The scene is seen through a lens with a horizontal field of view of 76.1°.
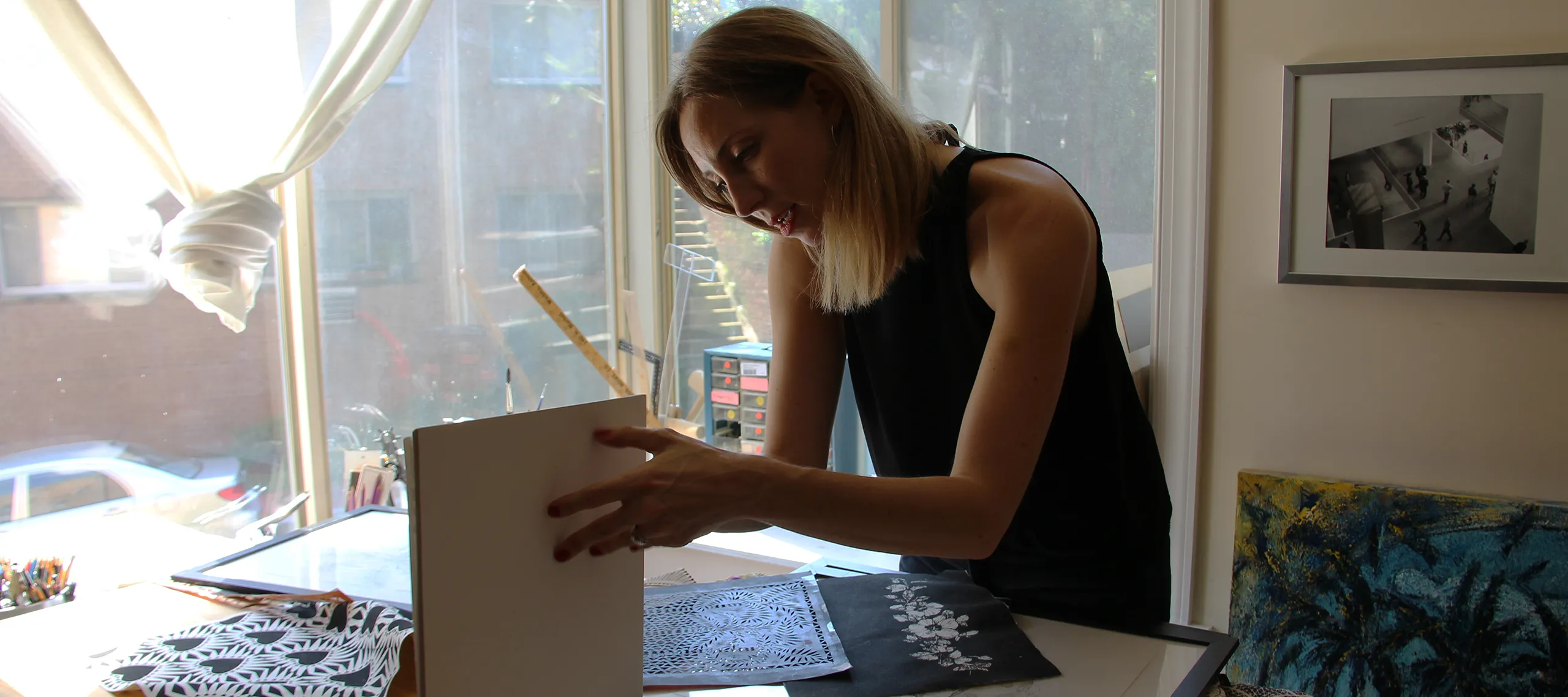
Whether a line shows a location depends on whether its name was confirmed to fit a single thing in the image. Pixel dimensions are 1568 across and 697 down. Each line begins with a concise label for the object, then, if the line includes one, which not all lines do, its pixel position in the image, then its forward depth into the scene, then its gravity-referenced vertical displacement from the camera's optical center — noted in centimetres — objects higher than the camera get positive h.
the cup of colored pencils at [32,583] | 151 -46
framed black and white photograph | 186 +20
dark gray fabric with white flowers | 93 -37
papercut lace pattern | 96 -37
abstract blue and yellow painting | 183 -60
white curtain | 182 +33
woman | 99 -5
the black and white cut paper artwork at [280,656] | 98 -39
